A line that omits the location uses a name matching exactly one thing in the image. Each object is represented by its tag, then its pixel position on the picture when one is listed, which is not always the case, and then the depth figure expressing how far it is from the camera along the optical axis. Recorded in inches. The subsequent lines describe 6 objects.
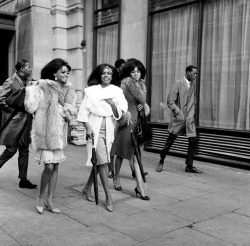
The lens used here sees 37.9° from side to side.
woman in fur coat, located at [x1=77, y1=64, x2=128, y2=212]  169.6
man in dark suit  209.6
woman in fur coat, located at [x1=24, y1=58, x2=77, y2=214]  161.2
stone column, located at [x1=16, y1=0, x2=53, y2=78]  419.8
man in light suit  252.1
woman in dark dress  192.9
